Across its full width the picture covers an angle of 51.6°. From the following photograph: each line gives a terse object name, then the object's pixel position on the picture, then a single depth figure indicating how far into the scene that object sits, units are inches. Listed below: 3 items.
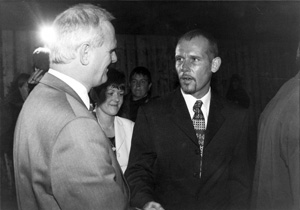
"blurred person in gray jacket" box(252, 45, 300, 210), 60.4
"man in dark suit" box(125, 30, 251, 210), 88.1
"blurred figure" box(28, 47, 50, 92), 108.3
